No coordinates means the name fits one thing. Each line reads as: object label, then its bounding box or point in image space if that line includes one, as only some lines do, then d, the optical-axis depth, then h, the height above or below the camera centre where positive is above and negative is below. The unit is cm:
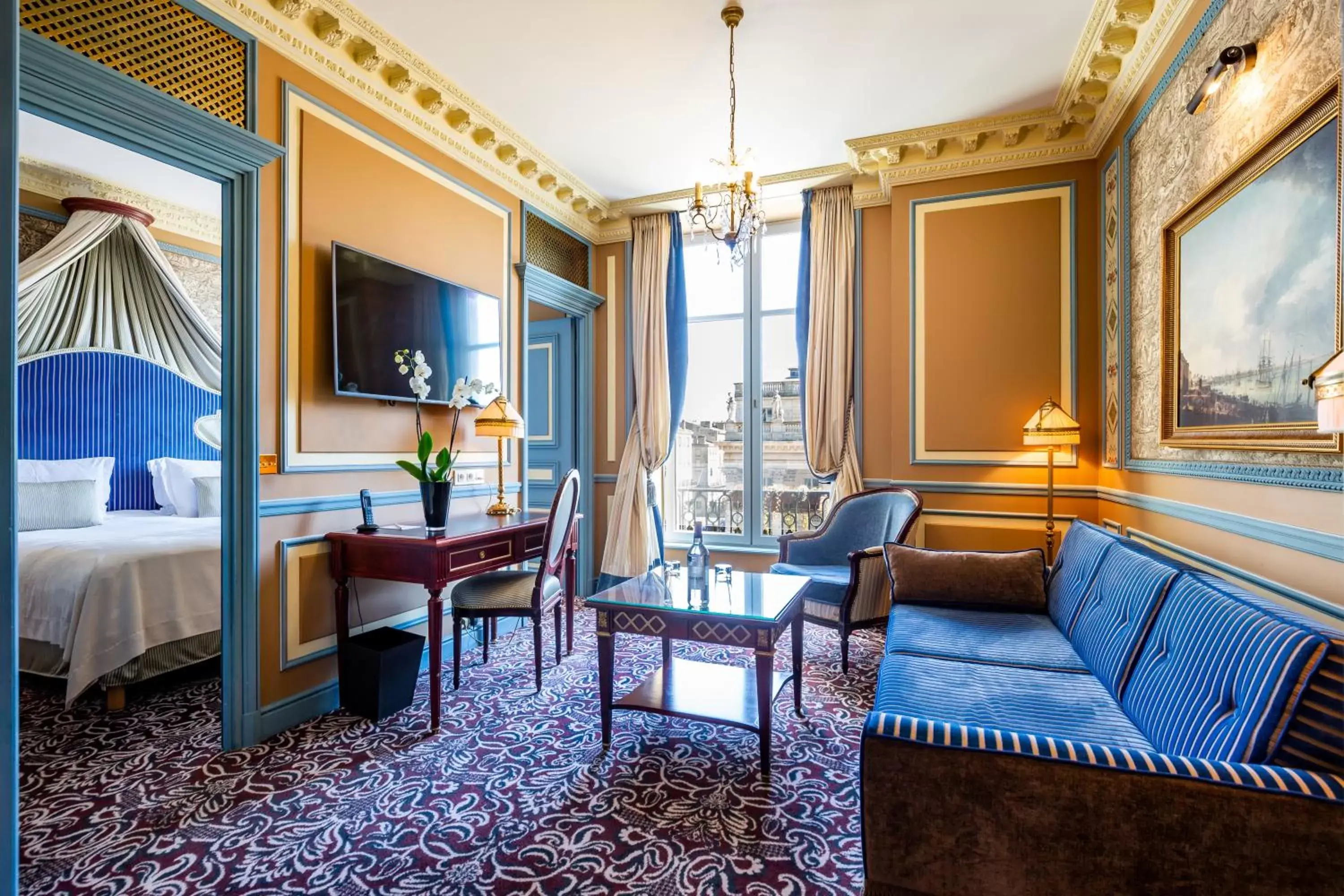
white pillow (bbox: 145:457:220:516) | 429 -24
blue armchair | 320 -65
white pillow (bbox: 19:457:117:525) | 380 -15
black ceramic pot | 274 -25
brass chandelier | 261 +105
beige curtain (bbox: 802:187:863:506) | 421 +69
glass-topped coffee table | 221 -69
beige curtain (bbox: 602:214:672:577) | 471 +25
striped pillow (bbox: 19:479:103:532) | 348 -33
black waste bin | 264 -98
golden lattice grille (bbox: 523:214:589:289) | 427 +144
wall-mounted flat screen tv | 284 +62
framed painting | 162 +47
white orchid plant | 273 +27
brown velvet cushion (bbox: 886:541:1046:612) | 273 -60
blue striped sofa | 103 -61
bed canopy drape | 372 +98
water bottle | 275 -53
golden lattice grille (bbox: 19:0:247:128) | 196 +139
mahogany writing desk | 254 -48
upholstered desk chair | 292 -70
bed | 267 -66
